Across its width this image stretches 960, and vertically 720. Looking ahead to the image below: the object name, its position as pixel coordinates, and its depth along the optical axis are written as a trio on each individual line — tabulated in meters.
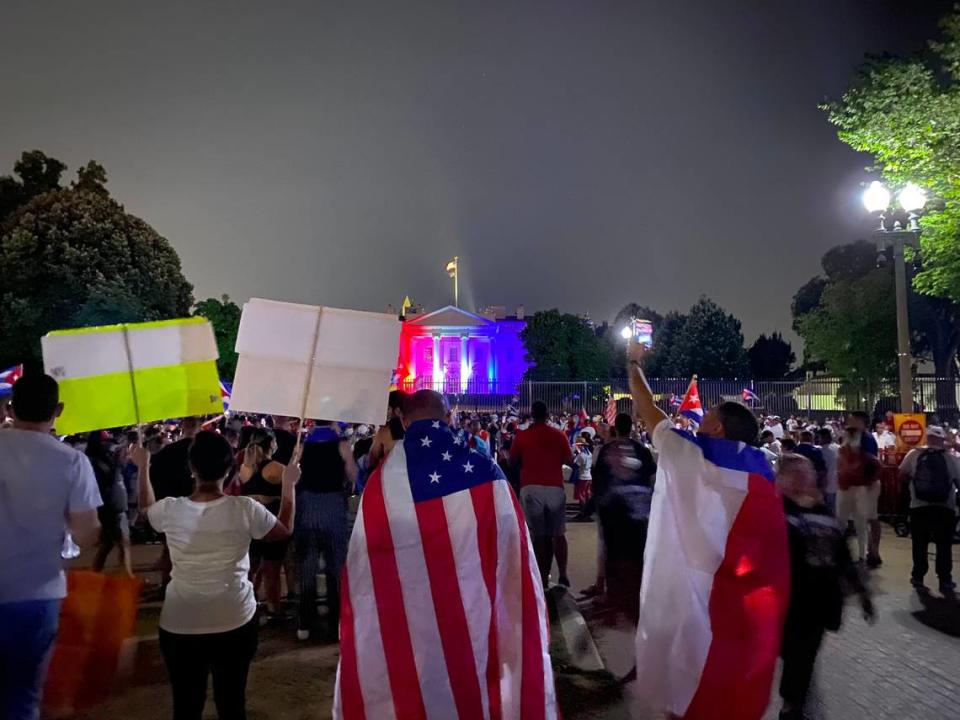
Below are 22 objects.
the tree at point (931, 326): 42.69
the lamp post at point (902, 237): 14.83
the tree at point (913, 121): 17.94
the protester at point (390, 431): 6.94
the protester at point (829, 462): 10.75
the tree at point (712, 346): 70.69
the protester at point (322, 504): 7.05
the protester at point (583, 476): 16.08
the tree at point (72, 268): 32.97
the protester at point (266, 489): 7.23
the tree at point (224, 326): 47.03
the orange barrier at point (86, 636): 4.20
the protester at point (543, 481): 8.56
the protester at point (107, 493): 8.35
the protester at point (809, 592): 4.28
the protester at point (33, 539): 3.35
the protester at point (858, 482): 10.41
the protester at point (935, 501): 8.88
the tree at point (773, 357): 85.97
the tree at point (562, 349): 66.62
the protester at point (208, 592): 3.61
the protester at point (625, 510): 6.95
